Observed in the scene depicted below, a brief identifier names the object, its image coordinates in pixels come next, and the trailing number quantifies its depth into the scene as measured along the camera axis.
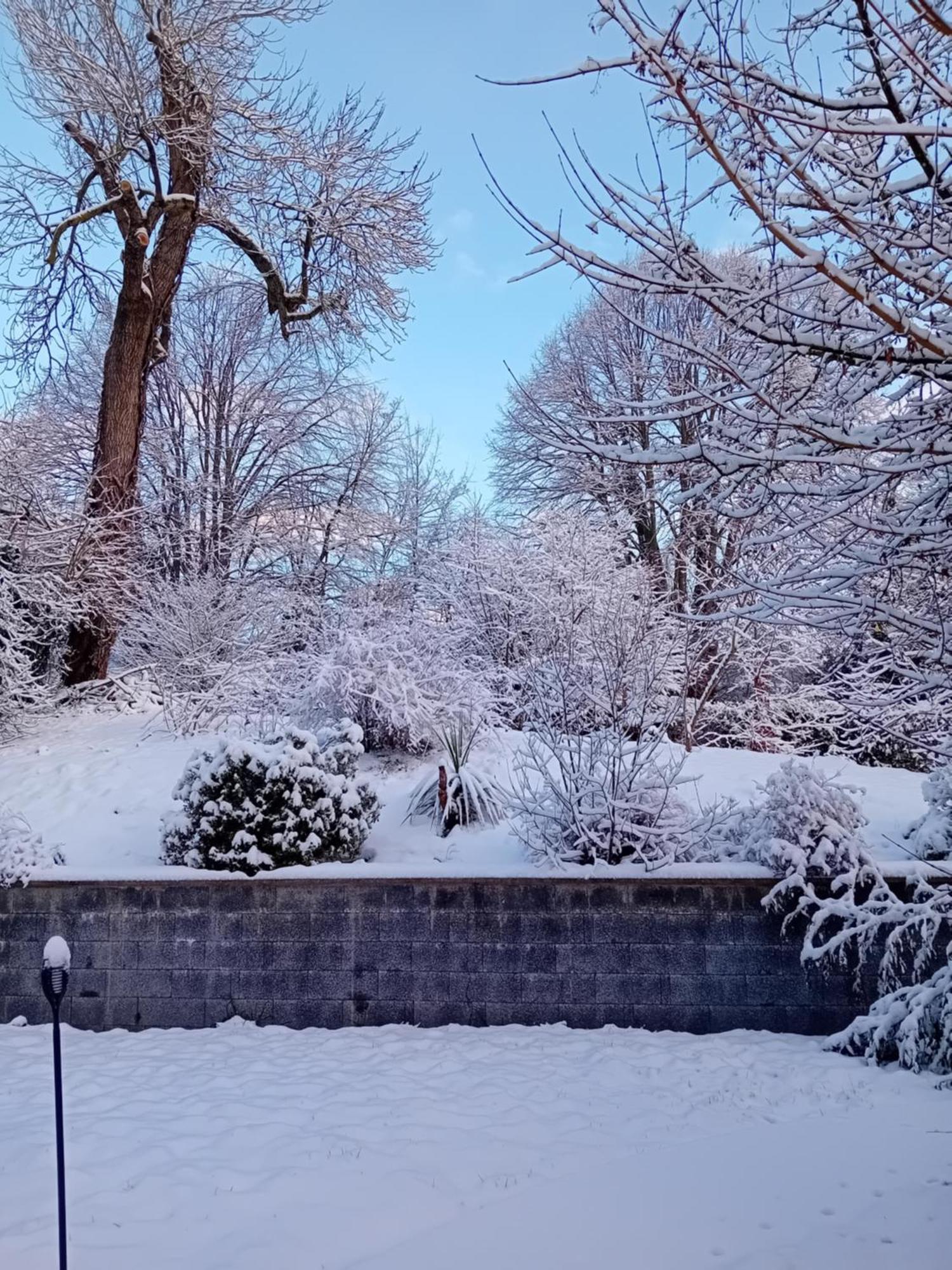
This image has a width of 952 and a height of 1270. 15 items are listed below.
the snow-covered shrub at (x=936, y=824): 6.58
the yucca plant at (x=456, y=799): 7.79
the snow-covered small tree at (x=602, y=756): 6.82
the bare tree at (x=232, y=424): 17.75
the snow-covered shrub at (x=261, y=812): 6.73
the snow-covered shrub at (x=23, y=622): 9.80
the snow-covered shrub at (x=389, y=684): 9.01
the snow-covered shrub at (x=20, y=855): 6.65
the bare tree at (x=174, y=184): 10.84
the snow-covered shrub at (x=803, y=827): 6.38
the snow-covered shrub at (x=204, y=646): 9.93
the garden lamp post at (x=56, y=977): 3.16
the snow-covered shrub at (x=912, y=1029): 4.58
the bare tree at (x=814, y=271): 2.40
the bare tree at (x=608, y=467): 11.84
